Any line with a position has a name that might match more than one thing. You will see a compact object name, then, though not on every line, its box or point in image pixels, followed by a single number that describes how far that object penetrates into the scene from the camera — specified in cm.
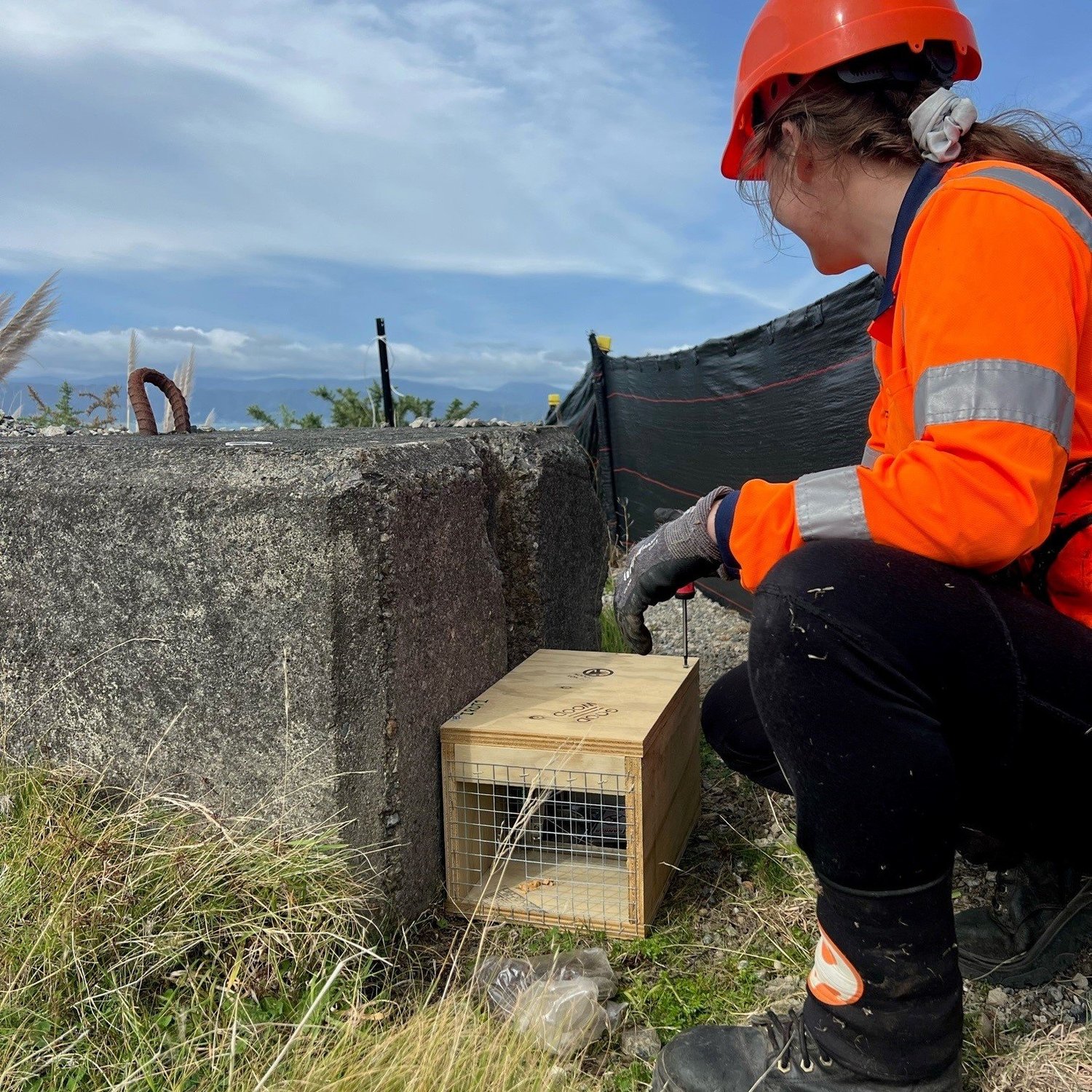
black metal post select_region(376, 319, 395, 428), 509
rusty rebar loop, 283
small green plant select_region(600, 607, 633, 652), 377
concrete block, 181
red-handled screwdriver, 203
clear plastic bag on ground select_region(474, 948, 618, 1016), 179
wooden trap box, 193
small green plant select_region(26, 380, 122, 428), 654
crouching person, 129
